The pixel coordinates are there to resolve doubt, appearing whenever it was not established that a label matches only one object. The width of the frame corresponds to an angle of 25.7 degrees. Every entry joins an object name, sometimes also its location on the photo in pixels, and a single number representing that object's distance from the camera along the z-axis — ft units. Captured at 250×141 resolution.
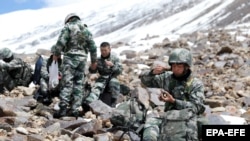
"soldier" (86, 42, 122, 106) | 35.12
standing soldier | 31.17
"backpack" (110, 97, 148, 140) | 25.76
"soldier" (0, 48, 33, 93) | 37.91
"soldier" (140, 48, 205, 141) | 21.68
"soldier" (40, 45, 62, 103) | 35.07
